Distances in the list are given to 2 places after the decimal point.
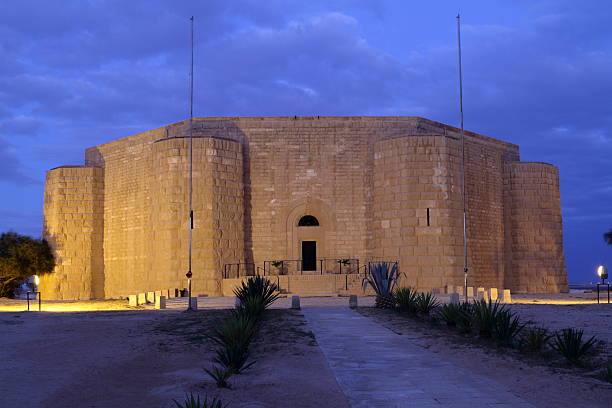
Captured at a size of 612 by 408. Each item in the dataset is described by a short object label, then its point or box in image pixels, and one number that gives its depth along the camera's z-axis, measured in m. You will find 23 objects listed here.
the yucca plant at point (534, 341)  11.88
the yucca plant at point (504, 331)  12.73
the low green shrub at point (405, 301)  19.19
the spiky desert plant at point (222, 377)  9.17
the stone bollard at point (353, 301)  22.85
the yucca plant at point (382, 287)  21.56
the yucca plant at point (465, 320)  14.48
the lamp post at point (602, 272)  28.58
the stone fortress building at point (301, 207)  32.31
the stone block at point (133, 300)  28.28
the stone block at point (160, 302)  24.72
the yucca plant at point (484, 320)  13.47
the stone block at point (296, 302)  22.34
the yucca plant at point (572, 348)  10.71
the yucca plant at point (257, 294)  18.89
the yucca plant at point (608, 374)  9.15
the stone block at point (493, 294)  28.51
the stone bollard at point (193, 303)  22.67
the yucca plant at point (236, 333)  11.60
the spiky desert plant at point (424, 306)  18.56
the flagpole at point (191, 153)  27.74
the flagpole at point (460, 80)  28.85
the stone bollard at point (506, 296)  28.88
